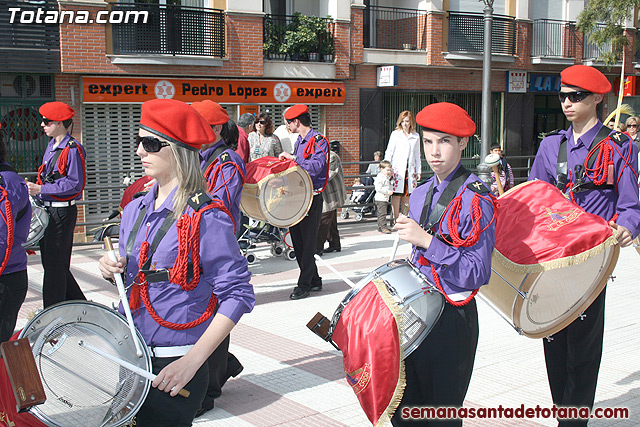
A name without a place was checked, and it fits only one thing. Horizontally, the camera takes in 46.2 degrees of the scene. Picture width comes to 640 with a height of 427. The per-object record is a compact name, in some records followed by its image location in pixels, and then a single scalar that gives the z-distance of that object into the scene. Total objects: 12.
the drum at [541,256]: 3.56
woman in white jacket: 13.31
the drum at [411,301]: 3.20
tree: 21.66
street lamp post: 15.29
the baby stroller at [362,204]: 15.31
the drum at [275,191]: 7.12
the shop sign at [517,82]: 22.91
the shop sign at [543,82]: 23.50
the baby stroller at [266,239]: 10.52
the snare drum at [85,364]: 2.82
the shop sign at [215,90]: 15.62
